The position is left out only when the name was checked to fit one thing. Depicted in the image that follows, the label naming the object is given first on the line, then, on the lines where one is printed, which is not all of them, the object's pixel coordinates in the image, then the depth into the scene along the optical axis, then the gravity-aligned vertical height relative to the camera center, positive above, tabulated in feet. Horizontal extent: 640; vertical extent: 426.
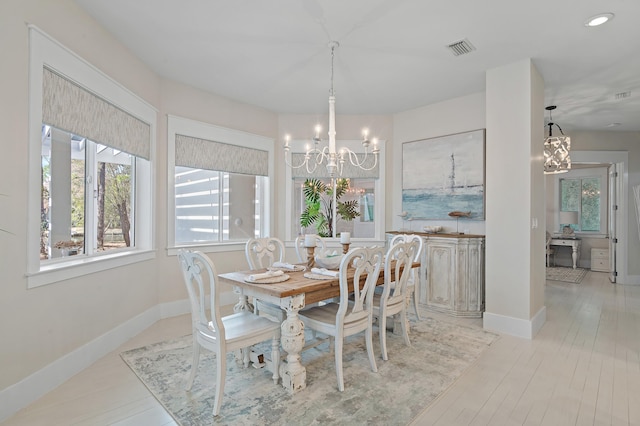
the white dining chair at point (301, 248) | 12.43 -1.32
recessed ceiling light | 8.43 +5.15
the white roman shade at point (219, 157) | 13.51 +2.55
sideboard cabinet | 13.14 -2.41
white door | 20.67 +0.10
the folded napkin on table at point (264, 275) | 8.18 -1.58
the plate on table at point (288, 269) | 9.75 -1.64
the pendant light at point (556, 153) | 15.24 +2.90
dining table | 7.41 -2.02
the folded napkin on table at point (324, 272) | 8.72 -1.58
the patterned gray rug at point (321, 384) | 6.62 -4.04
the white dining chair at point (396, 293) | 8.87 -2.30
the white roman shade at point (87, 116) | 7.62 +2.63
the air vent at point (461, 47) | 9.95 +5.23
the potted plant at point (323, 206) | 17.20 +0.44
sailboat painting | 14.25 +1.81
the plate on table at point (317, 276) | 8.47 -1.63
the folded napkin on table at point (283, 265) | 9.91 -1.58
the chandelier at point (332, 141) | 9.59 +2.18
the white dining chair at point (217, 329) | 6.69 -2.60
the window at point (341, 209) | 17.24 +0.28
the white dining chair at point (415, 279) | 11.04 -2.22
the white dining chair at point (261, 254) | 9.29 -1.37
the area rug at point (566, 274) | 21.25 -4.09
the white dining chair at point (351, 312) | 7.68 -2.54
